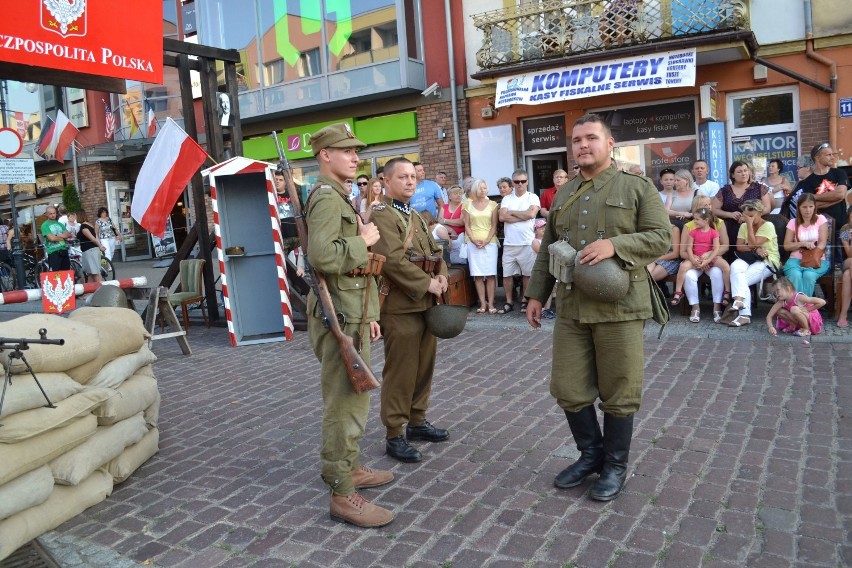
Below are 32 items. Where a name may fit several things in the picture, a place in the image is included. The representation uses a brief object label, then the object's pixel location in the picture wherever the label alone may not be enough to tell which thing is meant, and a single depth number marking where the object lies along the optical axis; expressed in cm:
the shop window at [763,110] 1320
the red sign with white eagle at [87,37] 586
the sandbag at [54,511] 338
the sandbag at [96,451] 376
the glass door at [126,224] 2400
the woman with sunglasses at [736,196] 875
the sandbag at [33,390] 353
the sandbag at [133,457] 431
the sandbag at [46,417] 346
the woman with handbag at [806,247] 783
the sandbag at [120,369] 434
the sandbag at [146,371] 504
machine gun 342
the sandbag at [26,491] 336
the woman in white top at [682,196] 930
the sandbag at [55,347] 381
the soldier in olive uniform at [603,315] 372
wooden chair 1019
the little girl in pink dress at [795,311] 728
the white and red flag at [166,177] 889
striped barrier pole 821
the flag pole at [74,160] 2335
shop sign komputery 1277
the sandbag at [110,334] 426
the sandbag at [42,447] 341
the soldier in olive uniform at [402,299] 442
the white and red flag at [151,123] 2211
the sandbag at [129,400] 420
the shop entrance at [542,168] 1581
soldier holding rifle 356
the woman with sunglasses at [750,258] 805
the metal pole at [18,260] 1397
